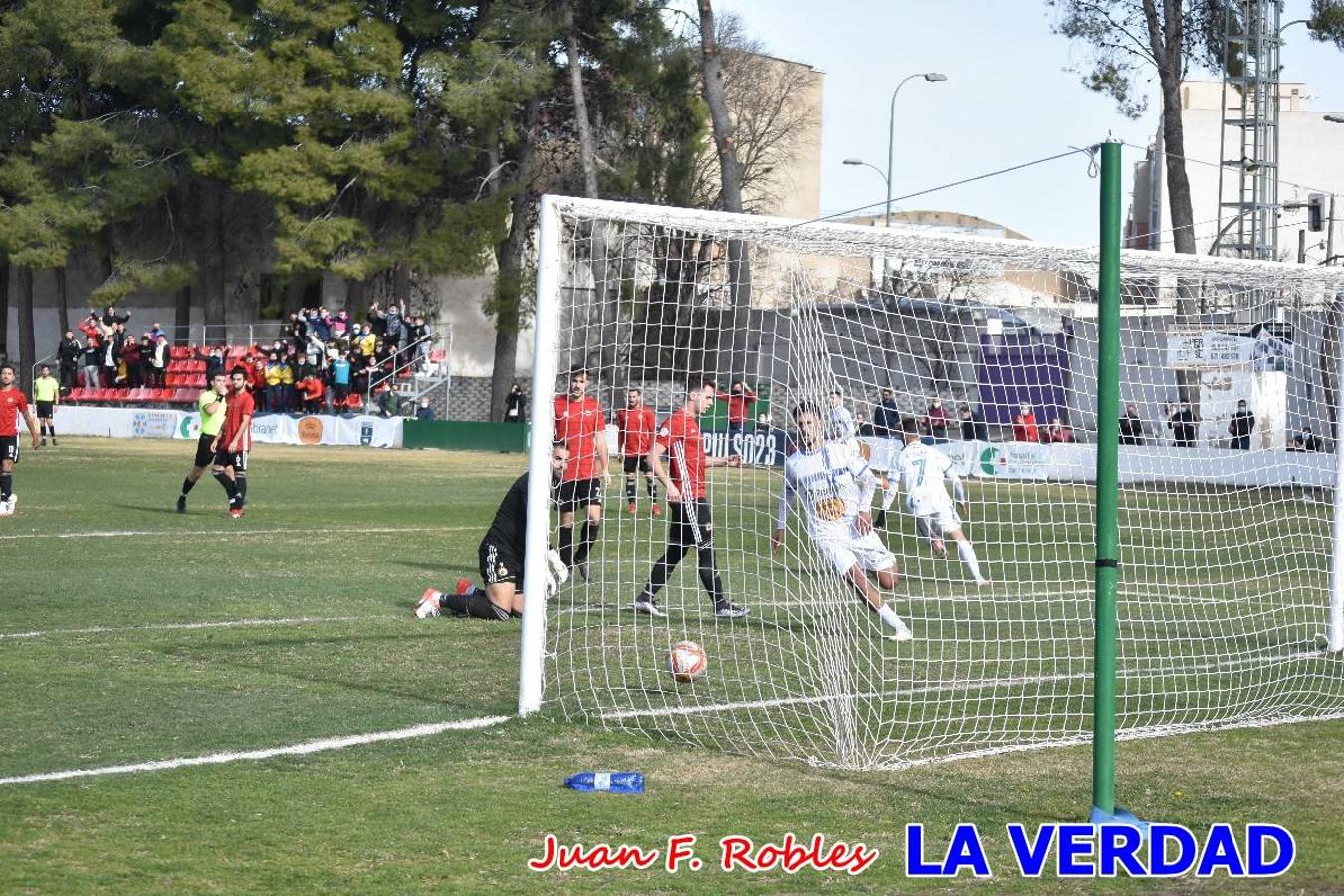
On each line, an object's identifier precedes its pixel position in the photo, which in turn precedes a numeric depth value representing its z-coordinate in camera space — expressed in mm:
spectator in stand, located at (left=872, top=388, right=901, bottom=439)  15794
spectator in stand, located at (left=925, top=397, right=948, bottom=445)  18266
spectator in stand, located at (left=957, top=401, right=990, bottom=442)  17547
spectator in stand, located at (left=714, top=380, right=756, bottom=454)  16331
